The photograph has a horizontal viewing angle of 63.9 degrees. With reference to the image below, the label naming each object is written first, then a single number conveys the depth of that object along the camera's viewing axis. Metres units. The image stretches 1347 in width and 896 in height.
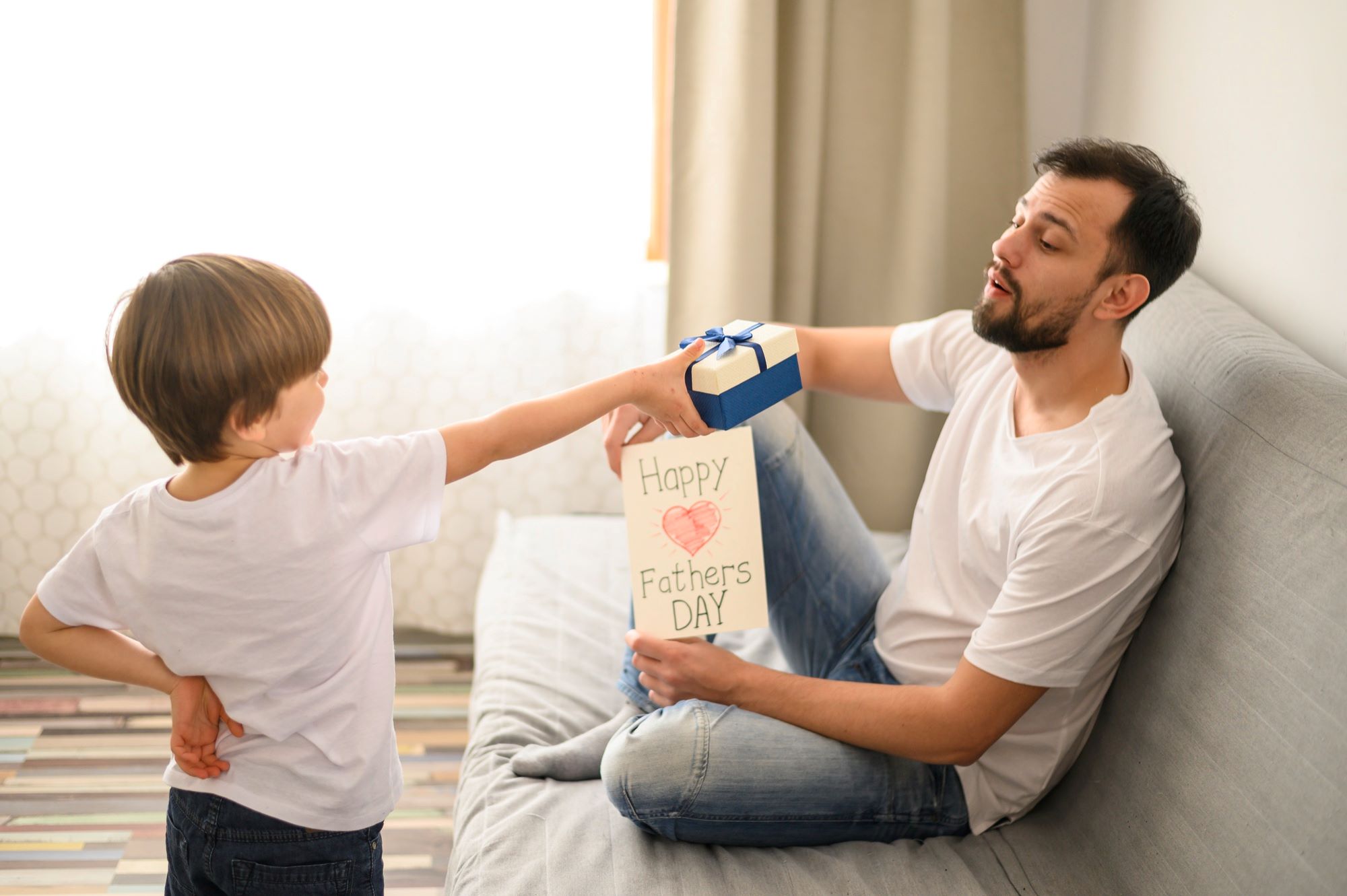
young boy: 0.99
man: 1.21
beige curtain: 2.08
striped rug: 1.75
